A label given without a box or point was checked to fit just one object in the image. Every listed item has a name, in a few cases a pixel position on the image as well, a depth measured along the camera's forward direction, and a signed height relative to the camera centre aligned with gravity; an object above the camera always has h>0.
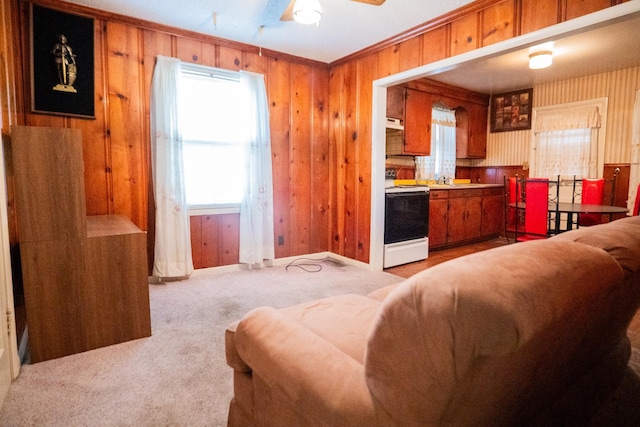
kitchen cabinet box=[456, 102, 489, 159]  5.79 +0.97
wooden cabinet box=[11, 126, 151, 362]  1.87 -0.41
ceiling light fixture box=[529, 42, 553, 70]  3.78 +1.44
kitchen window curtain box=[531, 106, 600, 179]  4.98 +0.67
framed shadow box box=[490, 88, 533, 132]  5.60 +1.27
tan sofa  0.60 -0.36
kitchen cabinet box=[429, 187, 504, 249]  4.83 -0.41
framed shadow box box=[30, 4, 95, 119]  2.73 +0.97
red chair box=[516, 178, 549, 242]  3.46 -0.20
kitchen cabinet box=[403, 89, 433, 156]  4.75 +0.89
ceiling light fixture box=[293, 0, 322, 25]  2.14 +1.08
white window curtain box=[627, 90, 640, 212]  4.53 +0.45
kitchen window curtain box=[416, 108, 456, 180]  5.48 +0.61
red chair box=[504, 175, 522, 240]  5.55 -0.47
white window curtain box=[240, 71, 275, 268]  3.69 +0.06
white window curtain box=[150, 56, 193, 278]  3.23 +0.14
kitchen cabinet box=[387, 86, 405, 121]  4.45 +1.10
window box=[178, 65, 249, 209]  3.52 +0.51
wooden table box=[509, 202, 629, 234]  3.29 -0.20
